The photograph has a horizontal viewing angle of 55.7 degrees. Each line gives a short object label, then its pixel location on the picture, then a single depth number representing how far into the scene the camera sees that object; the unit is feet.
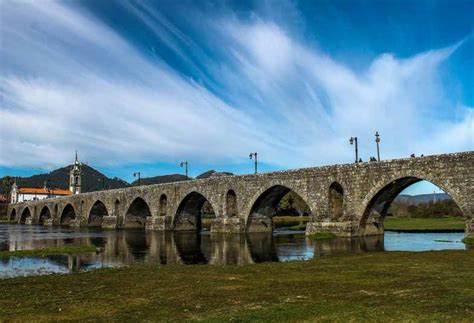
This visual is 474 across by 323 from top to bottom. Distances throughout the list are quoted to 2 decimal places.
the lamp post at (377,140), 139.13
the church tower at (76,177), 515.50
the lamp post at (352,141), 149.02
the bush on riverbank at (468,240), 97.25
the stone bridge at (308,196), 110.22
